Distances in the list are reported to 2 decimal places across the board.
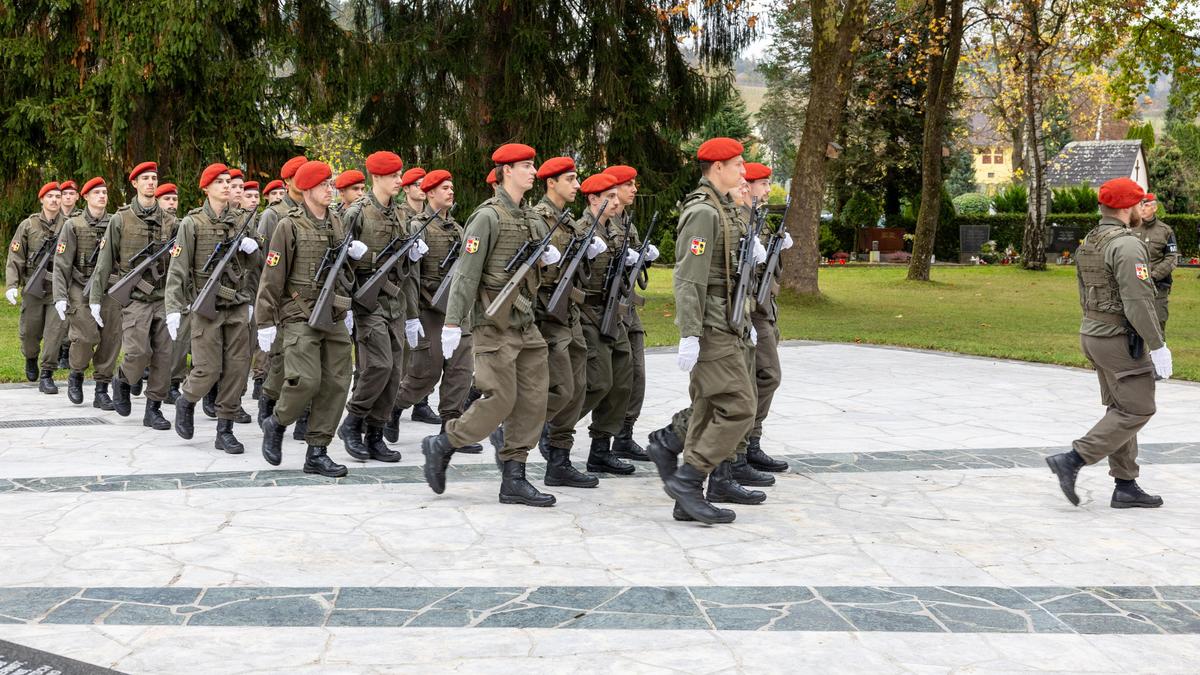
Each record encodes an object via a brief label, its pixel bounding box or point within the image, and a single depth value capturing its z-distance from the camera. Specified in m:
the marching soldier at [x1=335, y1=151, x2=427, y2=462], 8.33
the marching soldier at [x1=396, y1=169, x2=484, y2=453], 9.34
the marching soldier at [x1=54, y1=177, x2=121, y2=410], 11.18
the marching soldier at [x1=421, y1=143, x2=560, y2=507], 7.02
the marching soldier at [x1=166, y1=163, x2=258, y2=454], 9.09
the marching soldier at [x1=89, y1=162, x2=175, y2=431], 9.98
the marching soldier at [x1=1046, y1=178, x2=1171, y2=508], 6.86
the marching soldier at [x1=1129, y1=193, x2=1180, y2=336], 11.27
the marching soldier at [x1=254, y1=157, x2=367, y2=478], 7.85
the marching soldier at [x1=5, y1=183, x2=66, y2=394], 12.58
